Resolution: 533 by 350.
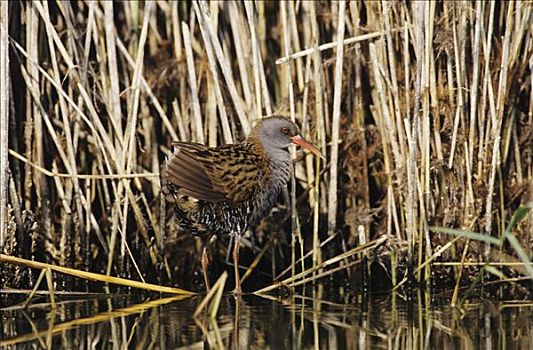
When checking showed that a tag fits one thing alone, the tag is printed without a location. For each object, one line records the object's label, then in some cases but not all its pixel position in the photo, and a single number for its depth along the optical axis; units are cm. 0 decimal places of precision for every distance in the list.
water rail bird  987
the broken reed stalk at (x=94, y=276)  945
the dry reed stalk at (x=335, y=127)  1066
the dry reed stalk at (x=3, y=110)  1034
